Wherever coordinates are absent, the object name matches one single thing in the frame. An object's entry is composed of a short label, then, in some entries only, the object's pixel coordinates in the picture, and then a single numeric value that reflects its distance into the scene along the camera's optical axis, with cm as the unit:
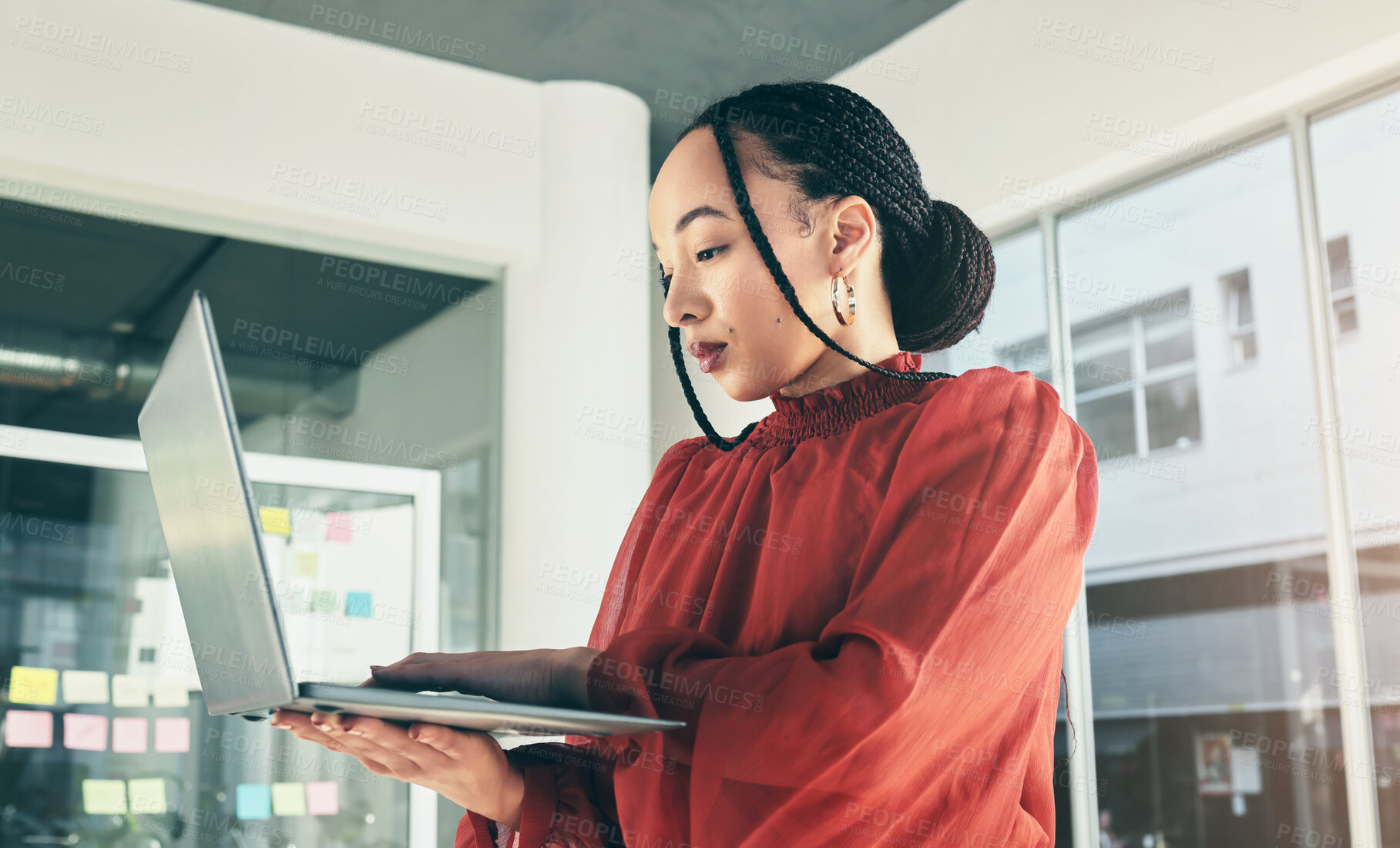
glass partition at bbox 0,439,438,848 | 324
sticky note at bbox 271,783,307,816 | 359
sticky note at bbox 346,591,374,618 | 388
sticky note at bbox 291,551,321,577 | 378
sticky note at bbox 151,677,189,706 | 341
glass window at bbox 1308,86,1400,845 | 279
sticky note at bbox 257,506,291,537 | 376
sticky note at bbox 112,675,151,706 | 336
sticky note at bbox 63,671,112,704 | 330
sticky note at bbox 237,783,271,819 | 351
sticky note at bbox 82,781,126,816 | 325
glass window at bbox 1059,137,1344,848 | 299
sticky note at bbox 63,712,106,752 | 327
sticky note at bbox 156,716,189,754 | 339
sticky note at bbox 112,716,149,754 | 333
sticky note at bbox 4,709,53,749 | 320
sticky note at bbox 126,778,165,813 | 332
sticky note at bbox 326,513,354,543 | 388
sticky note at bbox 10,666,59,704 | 324
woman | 74
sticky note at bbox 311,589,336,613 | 380
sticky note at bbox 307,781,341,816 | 366
